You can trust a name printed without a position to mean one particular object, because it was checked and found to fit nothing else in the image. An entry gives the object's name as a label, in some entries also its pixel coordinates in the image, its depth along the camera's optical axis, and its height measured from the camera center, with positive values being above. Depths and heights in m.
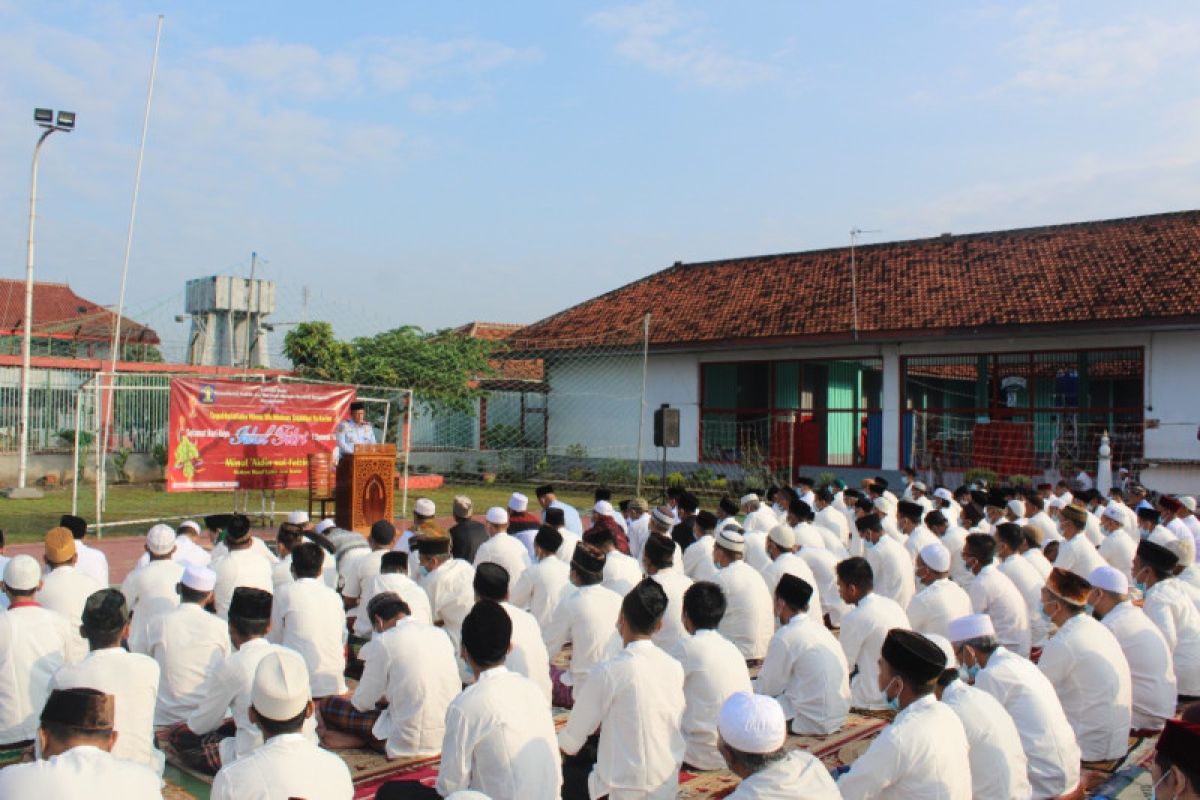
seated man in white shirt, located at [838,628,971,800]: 3.55 -1.19
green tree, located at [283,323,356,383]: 24.02 +1.40
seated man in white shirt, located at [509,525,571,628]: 7.04 -1.16
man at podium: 12.66 -0.27
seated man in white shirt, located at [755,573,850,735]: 5.41 -1.33
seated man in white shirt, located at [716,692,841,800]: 3.12 -1.05
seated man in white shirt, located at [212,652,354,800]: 3.12 -1.10
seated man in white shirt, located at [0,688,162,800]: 2.94 -1.06
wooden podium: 11.56 -0.87
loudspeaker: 15.74 -0.13
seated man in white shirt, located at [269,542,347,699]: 5.73 -1.21
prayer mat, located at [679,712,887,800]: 4.89 -1.77
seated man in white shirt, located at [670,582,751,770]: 4.88 -1.20
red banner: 12.04 -0.27
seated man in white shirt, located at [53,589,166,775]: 4.18 -1.12
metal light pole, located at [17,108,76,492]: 16.84 +2.01
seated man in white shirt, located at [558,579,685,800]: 4.22 -1.28
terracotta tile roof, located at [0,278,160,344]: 24.88 +2.83
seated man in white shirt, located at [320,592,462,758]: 4.91 -1.31
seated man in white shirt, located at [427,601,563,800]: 3.73 -1.23
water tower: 23.92 +2.14
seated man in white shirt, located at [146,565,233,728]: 5.26 -1.25
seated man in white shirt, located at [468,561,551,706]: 5.16 -1.12
